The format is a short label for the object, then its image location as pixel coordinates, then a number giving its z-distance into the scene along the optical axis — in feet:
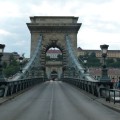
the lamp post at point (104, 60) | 88.38
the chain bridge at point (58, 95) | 58.08
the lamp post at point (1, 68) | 89.71
